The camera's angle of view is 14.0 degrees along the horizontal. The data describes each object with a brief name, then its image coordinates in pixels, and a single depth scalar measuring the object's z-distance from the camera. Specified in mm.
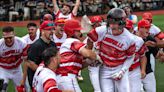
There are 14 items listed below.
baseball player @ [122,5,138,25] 16340
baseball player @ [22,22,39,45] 14400
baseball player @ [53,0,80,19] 17473
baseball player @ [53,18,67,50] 14343
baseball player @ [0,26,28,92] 13070
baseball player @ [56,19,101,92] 10078
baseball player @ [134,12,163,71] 13394
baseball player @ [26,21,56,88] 10832
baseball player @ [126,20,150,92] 11563
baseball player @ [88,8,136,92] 10496
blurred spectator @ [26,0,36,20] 41600
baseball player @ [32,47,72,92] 7762
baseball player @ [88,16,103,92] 14135
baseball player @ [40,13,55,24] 15490
